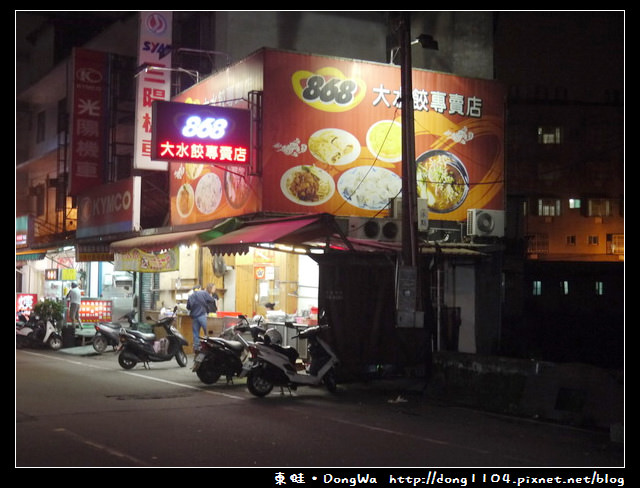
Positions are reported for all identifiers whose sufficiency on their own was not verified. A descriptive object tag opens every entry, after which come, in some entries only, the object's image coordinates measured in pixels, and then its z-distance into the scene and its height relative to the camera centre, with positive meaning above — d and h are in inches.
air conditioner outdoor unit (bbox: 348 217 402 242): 721.0 +33.9
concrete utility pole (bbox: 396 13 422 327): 553.0 +62.0
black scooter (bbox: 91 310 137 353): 827.4 -77.3
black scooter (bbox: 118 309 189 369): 711.1 -77.0
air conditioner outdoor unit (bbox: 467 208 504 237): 766.5 +42.7
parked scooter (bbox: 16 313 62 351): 924.1 -85.5
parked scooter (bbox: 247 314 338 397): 539.2 -71.6
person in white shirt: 934.4 -48.3
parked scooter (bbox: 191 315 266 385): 595.5 -72.4
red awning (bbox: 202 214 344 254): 609.3 +24.9
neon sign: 703.7 +117.7
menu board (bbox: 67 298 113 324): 958.4 -59.3
